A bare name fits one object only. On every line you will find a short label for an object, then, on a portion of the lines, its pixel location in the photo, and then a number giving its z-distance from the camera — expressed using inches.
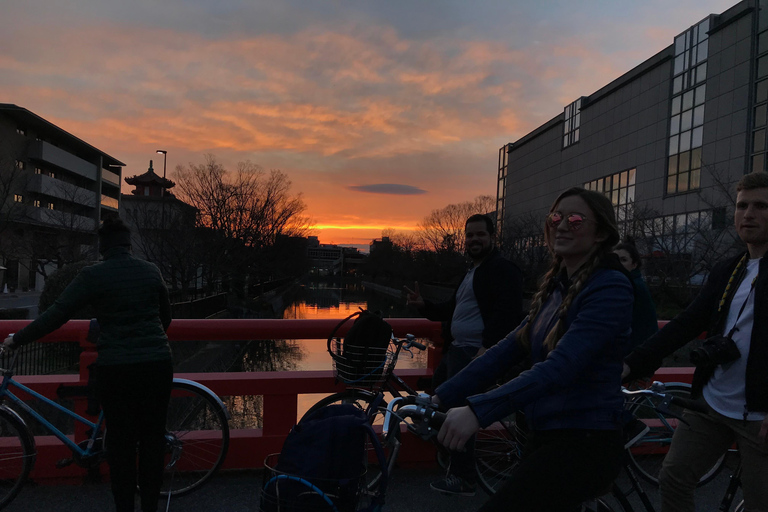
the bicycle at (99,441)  135.6
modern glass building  1422.2
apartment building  1171.3
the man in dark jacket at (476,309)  142.6
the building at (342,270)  7435.5
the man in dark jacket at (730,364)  85.0
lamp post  1075.8
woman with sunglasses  65.1
